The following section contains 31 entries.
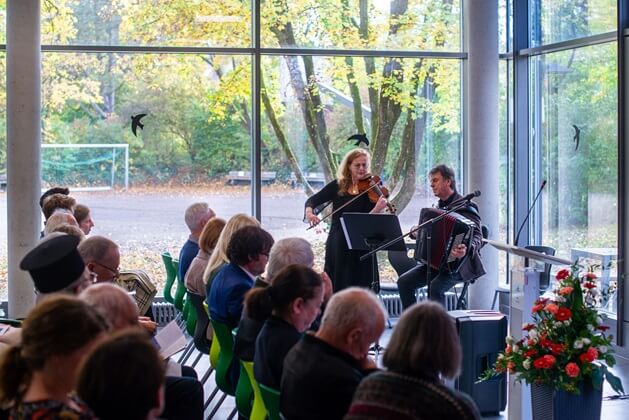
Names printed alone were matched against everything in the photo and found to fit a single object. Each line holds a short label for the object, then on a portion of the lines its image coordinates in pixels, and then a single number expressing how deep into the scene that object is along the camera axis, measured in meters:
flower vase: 5.04
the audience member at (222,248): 5.65
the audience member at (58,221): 6.68
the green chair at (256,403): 4.20
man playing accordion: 7.92
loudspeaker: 6.21
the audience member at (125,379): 2.50
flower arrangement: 4.93
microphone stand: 7.12
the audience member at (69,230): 5.71
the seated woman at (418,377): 3.00
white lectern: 5.26
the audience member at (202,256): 6.16
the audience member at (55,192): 8.44
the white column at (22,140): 9.15
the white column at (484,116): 9.89
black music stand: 7.37
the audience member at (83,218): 7.41
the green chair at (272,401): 3.76
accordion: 7.81
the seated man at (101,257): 5.16
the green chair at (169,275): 7.60
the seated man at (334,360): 3.50
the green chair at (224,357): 5.15
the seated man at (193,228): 6.82
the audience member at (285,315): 4.10
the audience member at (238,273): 5.12
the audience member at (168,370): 3.66
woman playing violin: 7.97
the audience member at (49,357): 2.79
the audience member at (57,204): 7.57
